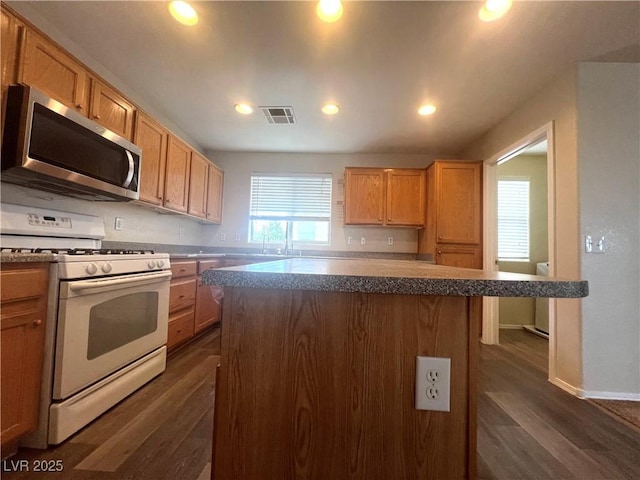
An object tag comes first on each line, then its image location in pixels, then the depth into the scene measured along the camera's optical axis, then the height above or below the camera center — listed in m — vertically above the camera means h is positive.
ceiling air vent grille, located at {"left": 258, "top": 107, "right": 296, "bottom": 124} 2.96 +1.41
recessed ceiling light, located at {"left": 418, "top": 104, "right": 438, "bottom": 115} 2.82 +1.42
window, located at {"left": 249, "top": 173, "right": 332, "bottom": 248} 4.24 +0.59
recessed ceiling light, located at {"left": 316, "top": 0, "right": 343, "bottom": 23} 1.66 +1.40
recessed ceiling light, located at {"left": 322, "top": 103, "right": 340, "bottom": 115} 2.84 +1.41
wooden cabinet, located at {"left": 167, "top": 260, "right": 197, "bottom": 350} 2.56 -0.53
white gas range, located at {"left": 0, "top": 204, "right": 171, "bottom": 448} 1.41 -0.44
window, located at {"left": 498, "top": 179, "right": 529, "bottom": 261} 4.16 +0.54
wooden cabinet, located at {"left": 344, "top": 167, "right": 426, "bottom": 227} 3.89 +0.75
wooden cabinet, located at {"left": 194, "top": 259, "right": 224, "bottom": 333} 3.08 -0.64
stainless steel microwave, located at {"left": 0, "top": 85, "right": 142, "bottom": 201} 1.47 +0.52
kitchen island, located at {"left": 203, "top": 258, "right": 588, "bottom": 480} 0.69 -0.32
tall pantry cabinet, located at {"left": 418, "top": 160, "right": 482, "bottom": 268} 3.44 +0.49
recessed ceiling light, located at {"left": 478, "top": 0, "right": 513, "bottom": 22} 1.63 +1.41
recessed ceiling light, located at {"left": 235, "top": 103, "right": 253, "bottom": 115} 2.91 +1.40
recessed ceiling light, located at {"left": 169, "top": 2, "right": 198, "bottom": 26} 1.71 +1.39
